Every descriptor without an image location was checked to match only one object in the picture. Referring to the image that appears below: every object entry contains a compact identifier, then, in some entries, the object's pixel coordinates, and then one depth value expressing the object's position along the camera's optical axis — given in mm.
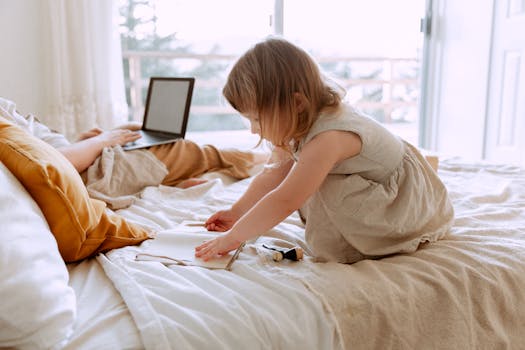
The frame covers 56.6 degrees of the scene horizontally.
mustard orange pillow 807
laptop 1939
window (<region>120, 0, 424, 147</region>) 3037
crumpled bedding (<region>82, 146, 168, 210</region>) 1436
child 938
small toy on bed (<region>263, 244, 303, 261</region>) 914
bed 652
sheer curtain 2449
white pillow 590
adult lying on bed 1515
